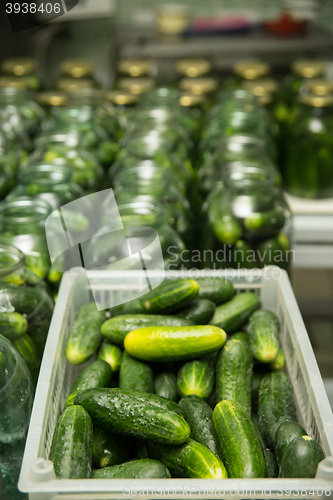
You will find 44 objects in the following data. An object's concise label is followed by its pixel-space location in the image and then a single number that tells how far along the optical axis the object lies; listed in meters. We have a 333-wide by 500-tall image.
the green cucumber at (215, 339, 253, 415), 1.04
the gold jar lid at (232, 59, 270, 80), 2.68
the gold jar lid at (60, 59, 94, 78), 2.71
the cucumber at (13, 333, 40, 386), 1.06
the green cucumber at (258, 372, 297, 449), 0.98
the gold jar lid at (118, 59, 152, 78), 2.72
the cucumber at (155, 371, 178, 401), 1.05
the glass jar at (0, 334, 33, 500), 0.91
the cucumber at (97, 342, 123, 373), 1.11
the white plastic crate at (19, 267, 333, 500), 0.77
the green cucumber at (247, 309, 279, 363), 1.09
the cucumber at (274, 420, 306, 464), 0.90
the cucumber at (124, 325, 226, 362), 1.05
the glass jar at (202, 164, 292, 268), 1.41
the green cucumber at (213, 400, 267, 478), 0.85
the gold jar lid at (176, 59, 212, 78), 2.70
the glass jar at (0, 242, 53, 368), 1.07
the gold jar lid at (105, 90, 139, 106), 2.36
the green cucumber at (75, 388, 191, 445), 0.89
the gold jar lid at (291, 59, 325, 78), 2.57
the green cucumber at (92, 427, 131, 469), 0.93
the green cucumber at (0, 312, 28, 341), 1.03
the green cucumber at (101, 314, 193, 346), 1.12
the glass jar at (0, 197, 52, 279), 1.26
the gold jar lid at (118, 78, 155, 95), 2.47
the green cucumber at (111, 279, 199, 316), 1.15
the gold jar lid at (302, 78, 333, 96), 2.12
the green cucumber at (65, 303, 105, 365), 1.10
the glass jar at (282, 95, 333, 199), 1.99
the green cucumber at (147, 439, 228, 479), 0.84
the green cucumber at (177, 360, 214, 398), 1.03
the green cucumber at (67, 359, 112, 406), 1.01
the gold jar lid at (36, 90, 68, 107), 2.26
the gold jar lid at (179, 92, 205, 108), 2.34
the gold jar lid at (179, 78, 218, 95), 2.45
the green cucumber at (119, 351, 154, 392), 1.03
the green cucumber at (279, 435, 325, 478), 0.83
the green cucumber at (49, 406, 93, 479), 0.84
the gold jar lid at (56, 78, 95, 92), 2.49
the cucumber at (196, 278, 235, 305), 1.22
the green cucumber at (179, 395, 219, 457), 0.93
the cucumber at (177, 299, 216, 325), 1.16
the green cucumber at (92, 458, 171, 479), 0.84
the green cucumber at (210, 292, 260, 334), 1.17
